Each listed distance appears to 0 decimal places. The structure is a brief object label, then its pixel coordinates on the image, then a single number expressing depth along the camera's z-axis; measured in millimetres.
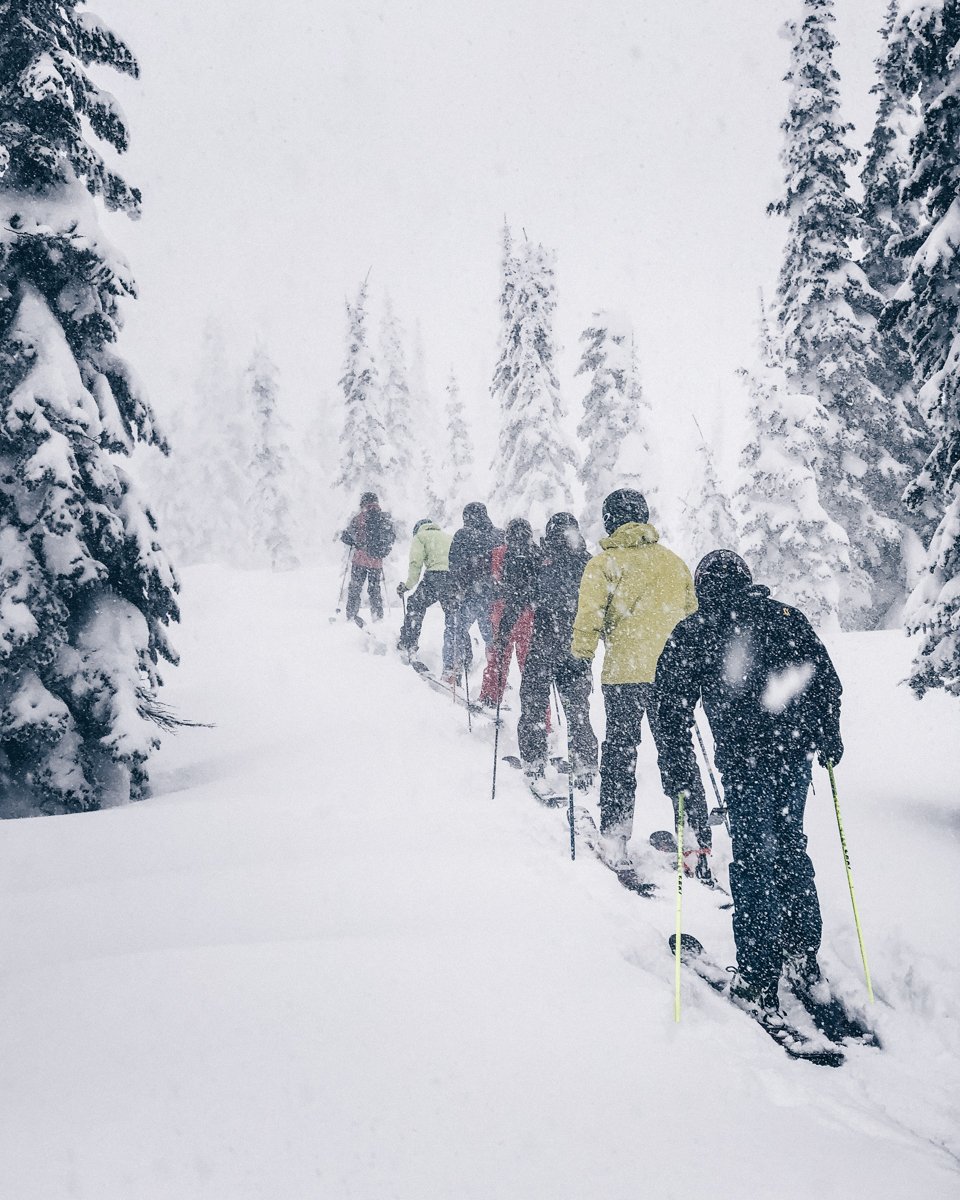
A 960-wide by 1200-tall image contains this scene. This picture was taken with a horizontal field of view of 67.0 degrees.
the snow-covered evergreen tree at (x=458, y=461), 39281
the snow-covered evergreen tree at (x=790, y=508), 18203
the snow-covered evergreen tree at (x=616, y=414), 24234
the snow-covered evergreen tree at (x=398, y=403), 44562
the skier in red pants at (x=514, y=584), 8531
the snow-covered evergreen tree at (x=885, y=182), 16906
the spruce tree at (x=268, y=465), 44625
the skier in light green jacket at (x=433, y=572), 11977
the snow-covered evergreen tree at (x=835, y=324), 17938
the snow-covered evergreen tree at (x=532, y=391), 26188
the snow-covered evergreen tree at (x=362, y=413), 34156
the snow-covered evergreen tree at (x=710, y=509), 34188
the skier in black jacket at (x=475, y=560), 10859
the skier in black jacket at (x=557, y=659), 7777
